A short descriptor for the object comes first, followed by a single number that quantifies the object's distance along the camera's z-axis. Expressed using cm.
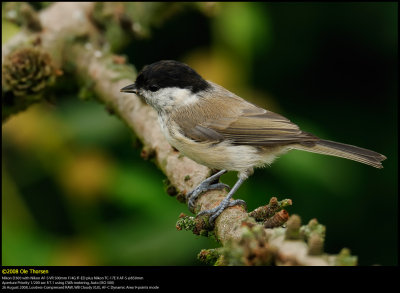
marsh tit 274
